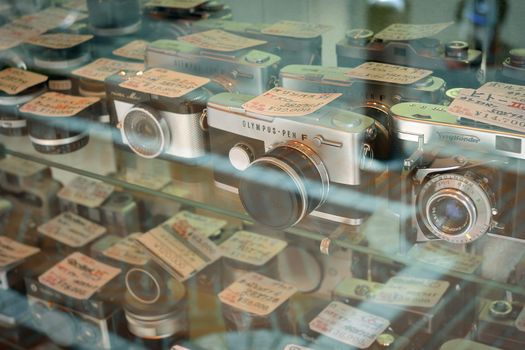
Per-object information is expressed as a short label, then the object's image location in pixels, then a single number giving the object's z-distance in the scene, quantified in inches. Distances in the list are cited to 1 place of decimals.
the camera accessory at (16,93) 43.7
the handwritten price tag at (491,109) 34.5
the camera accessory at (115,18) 44.8
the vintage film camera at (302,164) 35.8
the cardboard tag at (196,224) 46.1
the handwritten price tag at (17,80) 43.6
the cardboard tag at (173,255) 45.5
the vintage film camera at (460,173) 34.4
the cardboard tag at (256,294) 42.9
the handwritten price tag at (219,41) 41.0
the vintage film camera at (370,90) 36.5
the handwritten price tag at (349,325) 40.5
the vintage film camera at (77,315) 45.0
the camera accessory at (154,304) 44.0
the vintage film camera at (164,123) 39.4
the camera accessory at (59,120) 42.9
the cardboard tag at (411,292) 40.2
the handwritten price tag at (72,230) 48.6
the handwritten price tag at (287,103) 36.9
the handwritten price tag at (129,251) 46.6
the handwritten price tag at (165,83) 39.5
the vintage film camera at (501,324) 38.3
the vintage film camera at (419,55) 37.5
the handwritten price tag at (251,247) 45.0
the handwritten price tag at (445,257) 37.1
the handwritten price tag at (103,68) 42.5
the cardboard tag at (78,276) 46.0
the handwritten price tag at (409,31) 39.2
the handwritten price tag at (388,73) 37.2
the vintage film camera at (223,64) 39.4
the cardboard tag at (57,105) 42.8
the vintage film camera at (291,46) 40.6
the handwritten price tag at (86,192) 49.4
